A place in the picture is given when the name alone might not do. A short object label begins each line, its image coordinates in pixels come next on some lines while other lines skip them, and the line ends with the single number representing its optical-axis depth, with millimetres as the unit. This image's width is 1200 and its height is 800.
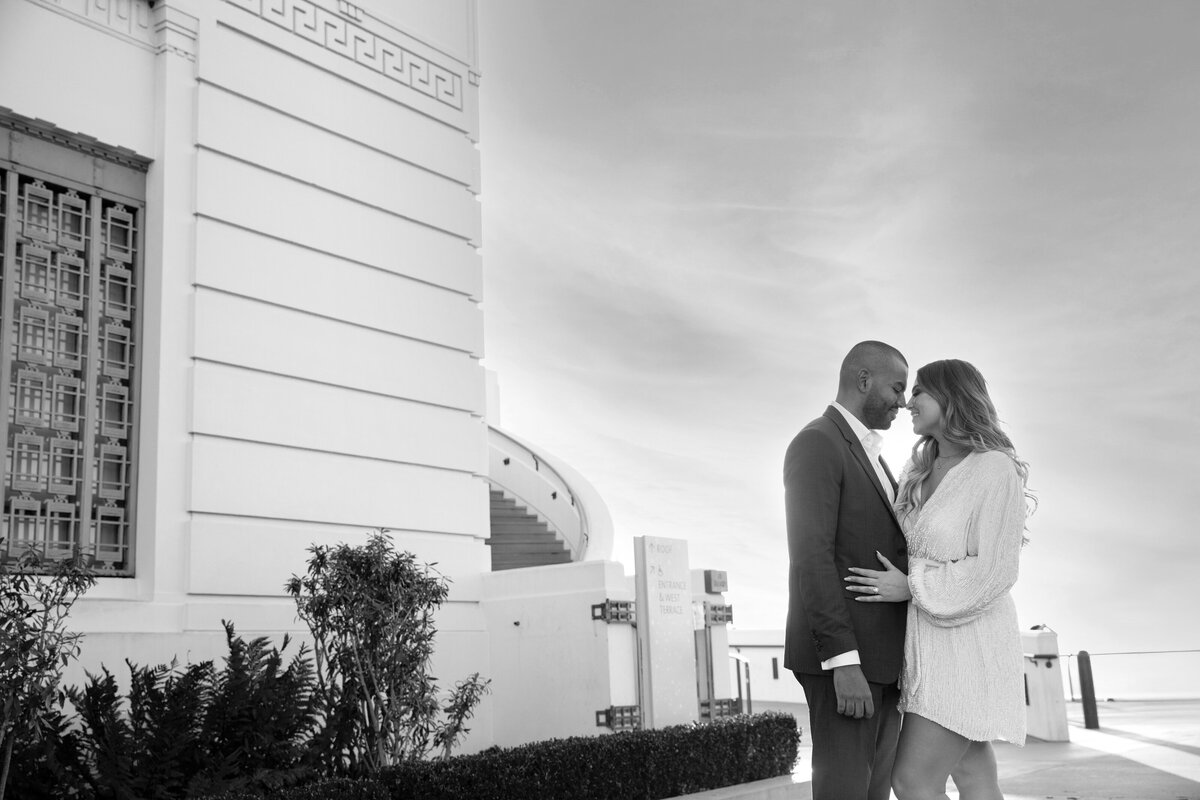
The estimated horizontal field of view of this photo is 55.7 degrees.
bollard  14922
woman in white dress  3635
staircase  17719
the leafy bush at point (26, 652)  5578
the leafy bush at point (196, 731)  6590
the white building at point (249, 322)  8461
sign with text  10047
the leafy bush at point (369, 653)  7750
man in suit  3744
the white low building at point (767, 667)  21250
